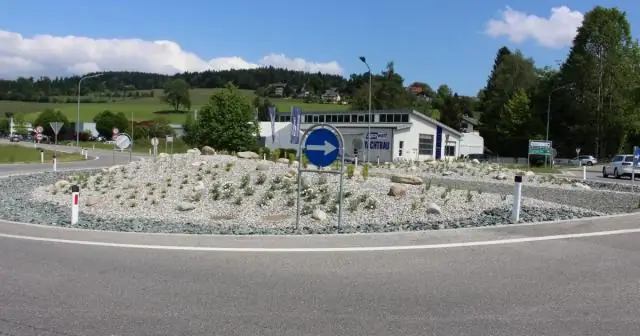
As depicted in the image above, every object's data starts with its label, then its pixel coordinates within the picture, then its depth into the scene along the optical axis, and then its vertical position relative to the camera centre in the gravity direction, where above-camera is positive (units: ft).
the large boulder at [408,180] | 53.83 -2.18
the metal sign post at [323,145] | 33.96 +0.51
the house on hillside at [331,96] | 577.84 +62.25
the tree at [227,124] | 199.11 +9.39
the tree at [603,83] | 251.60 +37.18
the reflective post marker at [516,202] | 37.96 -2.75
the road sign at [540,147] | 146.51 +3.87
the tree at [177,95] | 526.57 +50.37
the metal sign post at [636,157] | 77.88 +1.23
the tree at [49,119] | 445.78 +19.22
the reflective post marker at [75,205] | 40.06 -4.31
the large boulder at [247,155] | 77.63 -0.60
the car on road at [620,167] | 133.08 -0.50
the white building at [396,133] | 219.20 +9.63
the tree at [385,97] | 394.73 +42.35
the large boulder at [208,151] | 77.87 -0.24
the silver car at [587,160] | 225.15 +1.48
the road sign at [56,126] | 153.58 +4.79
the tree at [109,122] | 440.45 +18.35
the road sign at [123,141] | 88.32 +0.82
